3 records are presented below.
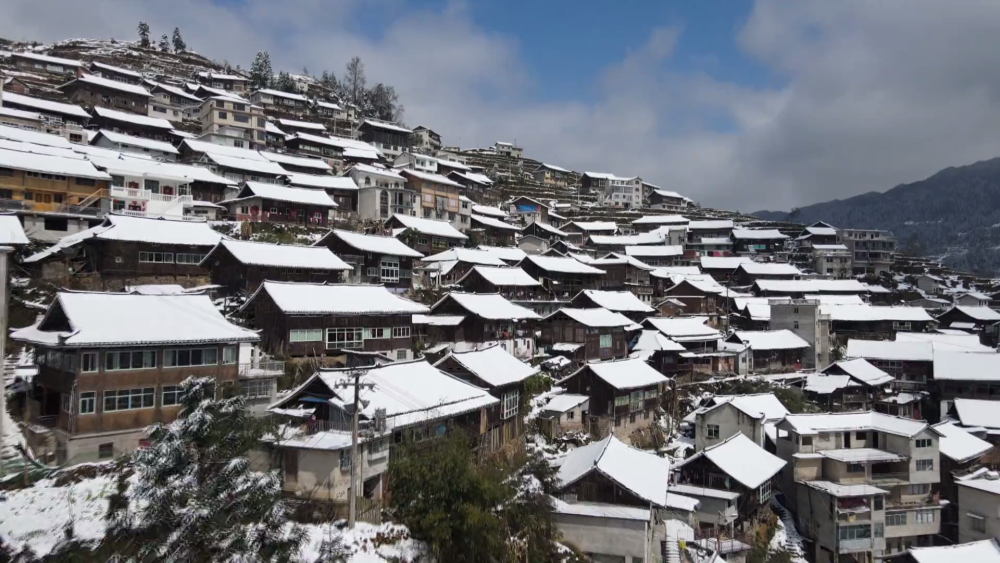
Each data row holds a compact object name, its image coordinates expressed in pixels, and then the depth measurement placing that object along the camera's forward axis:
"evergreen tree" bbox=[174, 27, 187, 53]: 127.75
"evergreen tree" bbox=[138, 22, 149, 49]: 123.50
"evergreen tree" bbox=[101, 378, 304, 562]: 14.38
